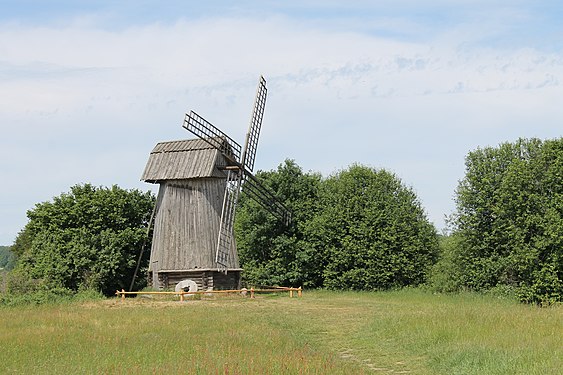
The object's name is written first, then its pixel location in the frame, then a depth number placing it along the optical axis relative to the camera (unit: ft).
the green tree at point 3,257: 547.90
